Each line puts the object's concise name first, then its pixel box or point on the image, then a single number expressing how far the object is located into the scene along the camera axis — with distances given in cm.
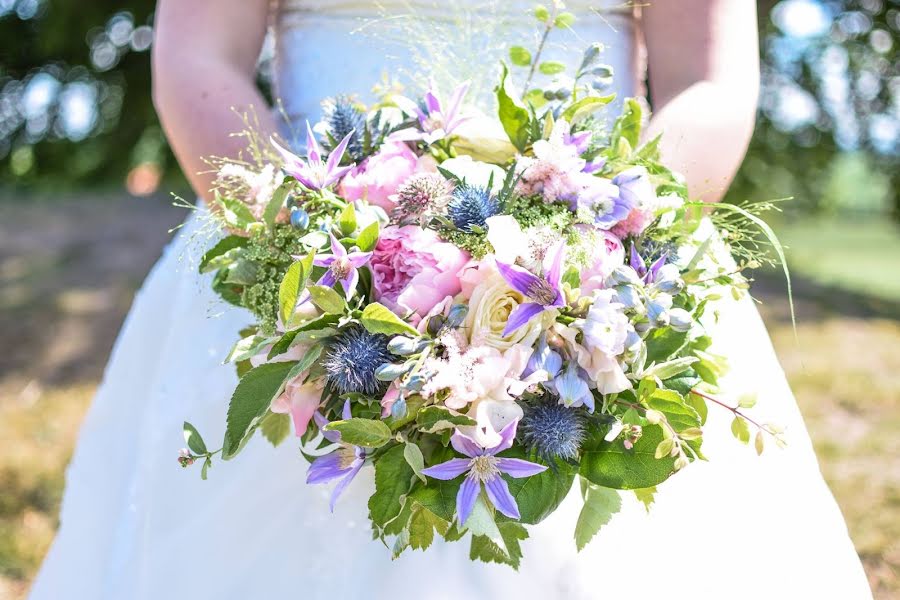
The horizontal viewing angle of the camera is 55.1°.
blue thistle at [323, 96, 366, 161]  133
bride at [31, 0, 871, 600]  133
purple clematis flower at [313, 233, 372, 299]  112
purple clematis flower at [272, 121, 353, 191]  120
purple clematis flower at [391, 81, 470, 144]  128
